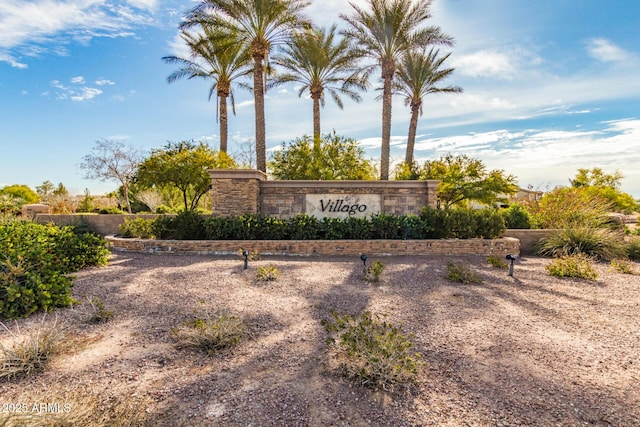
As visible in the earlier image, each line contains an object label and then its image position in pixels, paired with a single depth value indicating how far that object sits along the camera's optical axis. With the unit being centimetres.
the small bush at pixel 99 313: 466
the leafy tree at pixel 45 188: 3395
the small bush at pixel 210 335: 387
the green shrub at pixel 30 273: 484
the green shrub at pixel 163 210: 1839
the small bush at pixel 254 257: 886
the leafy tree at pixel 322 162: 1711
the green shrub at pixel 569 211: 1134
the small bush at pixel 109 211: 1804
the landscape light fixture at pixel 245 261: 764
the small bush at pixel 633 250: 1016
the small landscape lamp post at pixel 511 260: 740
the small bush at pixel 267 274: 683
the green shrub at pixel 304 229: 1049
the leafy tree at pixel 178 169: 1441
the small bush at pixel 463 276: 691
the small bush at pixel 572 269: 762
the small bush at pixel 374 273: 686
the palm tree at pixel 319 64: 1875
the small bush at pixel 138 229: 1128
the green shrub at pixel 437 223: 1081
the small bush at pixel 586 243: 991
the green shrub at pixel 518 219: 1284
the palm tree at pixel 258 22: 1514
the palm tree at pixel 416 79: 2084
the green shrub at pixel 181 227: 1043
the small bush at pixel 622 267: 825
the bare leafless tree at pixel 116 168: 2186
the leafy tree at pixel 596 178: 3538
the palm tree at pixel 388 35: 1658
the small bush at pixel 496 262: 845
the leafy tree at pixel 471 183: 1582
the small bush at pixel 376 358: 314
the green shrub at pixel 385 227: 1062
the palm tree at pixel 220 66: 1855
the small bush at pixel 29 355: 327
